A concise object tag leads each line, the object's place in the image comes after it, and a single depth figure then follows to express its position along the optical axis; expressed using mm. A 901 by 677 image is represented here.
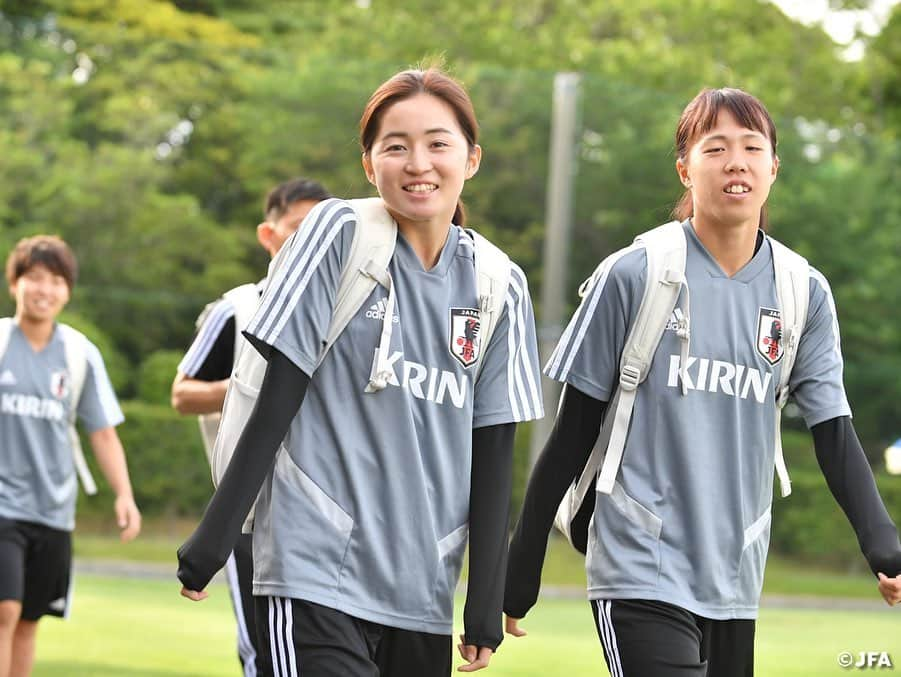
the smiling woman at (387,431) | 8555
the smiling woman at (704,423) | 9578
